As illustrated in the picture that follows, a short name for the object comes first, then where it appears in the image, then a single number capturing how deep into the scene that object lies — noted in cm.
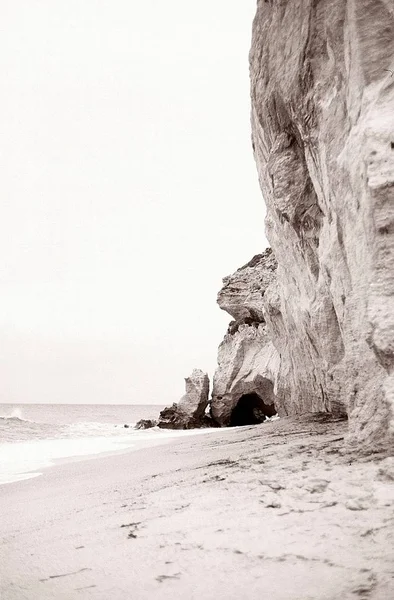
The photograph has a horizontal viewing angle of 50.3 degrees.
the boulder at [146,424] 2527
